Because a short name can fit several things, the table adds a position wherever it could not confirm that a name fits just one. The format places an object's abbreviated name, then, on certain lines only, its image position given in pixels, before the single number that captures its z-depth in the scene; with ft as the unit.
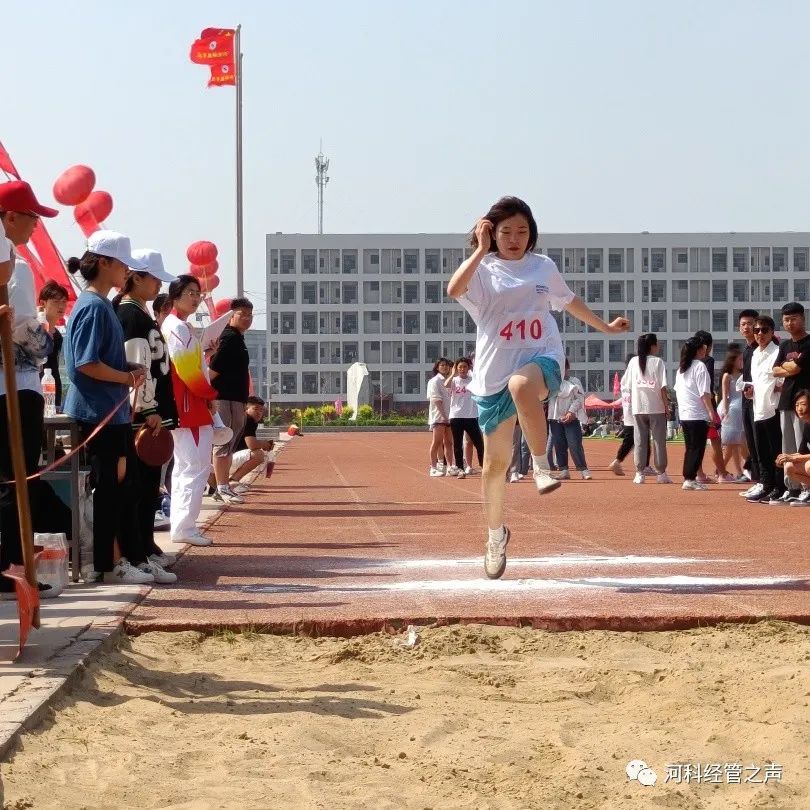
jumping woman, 23.67
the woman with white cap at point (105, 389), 23.76
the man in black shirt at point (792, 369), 42.06
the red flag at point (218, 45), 112.27
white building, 438.40
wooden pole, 17.19
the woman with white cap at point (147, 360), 26.22
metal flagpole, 102.27
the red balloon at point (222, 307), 63.16
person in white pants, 30.07
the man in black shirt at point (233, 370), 45.70
